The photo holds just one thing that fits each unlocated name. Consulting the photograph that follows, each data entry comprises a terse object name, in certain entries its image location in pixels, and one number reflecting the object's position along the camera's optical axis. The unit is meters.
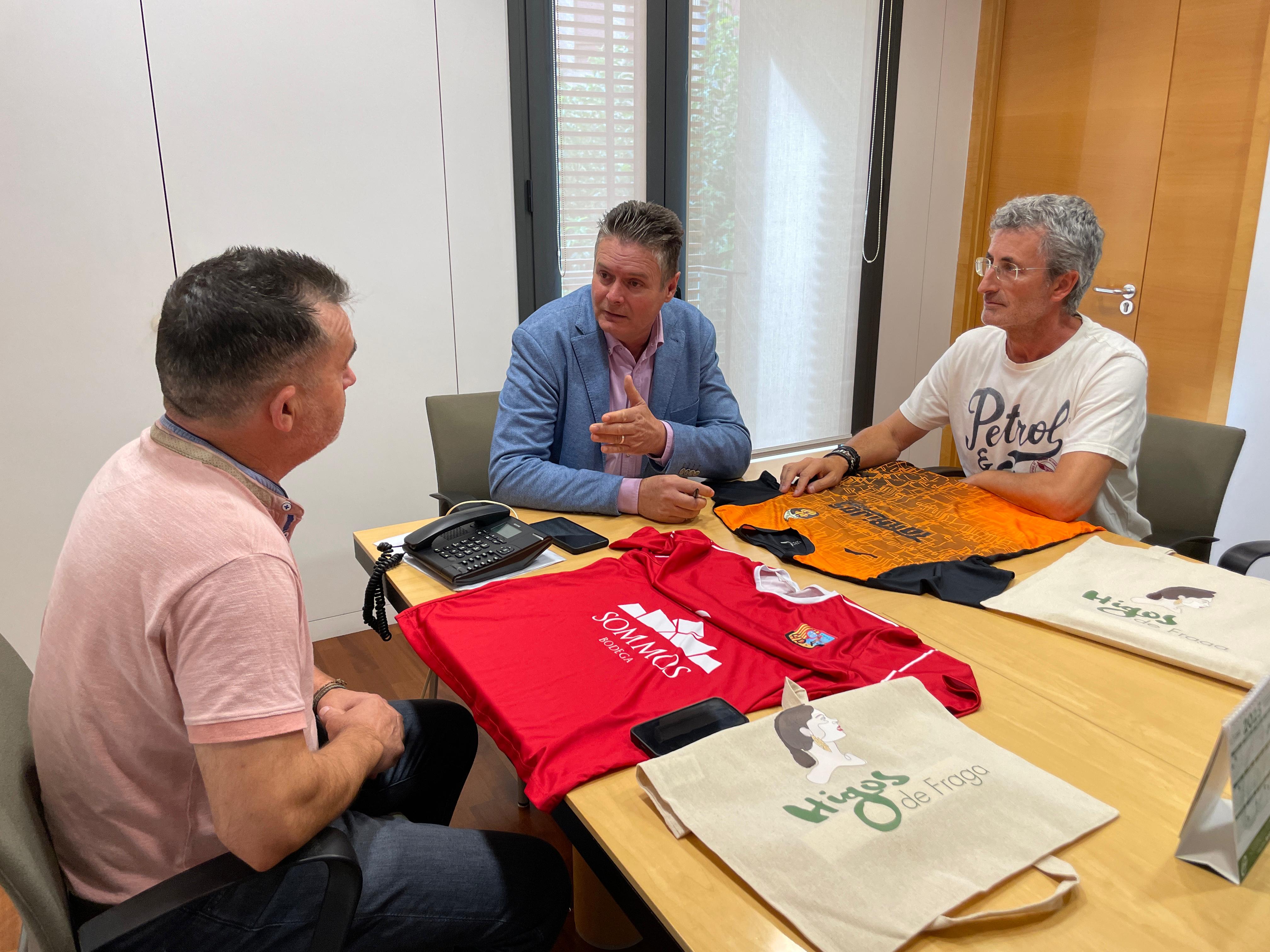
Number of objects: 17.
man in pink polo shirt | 0.93
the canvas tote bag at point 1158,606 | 1.24
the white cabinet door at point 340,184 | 2.55
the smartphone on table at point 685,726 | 1.02
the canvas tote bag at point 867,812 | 0.78
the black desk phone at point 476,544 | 1.56
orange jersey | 1.66
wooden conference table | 0.78
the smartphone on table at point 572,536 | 1.70
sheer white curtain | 3.47
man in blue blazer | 1.93
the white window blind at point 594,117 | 3.09
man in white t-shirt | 1.96
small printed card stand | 0.81
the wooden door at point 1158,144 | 3.10
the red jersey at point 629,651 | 1.08
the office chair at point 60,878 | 0.88
